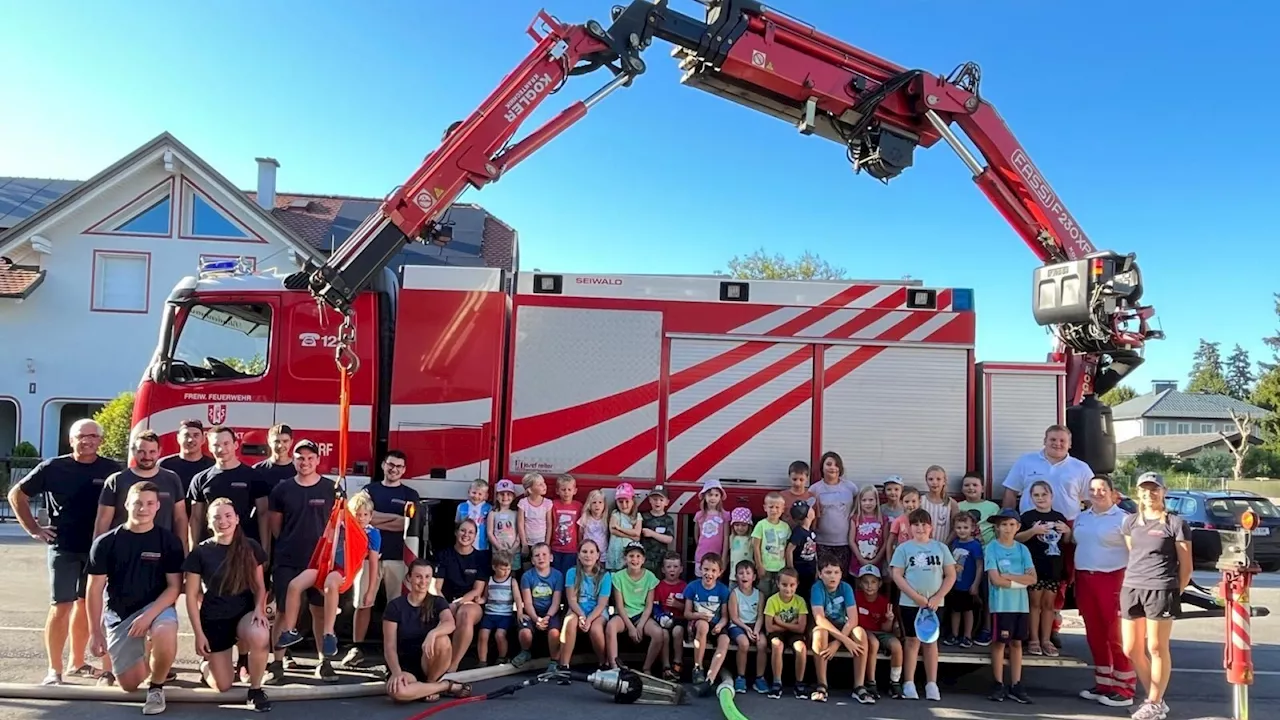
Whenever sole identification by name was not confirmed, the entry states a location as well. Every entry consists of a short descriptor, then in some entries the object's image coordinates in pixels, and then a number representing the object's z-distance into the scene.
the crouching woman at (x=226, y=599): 5.86
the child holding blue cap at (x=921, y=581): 6.50
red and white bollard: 5.63
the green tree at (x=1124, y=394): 80.06
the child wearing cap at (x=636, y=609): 6.69
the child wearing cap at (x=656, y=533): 7.13
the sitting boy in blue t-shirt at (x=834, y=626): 6.43
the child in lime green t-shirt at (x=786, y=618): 6.51
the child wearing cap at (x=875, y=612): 6.62
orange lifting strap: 6.17
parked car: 15.39
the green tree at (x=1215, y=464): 39.25
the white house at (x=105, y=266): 20.36
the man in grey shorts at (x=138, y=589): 5.79
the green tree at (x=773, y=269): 34.47
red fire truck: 7.43
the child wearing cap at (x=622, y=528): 7.02
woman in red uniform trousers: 6.54
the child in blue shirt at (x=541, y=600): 6.77
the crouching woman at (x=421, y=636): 6.11
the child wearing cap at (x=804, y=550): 6.95
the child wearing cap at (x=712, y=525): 7.00
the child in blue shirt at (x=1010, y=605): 6.51
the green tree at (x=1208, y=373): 95.38
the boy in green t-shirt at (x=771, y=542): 6.84
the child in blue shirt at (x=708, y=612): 6.48
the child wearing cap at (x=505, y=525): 7.01
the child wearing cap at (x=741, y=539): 6.92
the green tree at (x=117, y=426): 16.38
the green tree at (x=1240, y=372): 109.44
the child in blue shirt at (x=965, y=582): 6.78
